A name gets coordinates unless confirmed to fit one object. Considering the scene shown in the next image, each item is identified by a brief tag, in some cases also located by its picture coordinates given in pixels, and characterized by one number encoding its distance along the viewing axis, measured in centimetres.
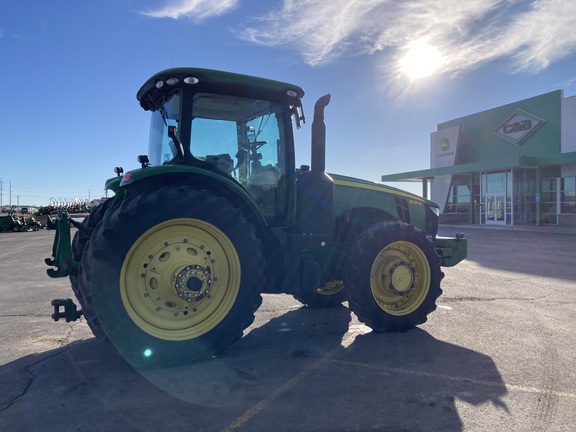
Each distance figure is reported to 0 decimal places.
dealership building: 2641
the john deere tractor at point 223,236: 364
